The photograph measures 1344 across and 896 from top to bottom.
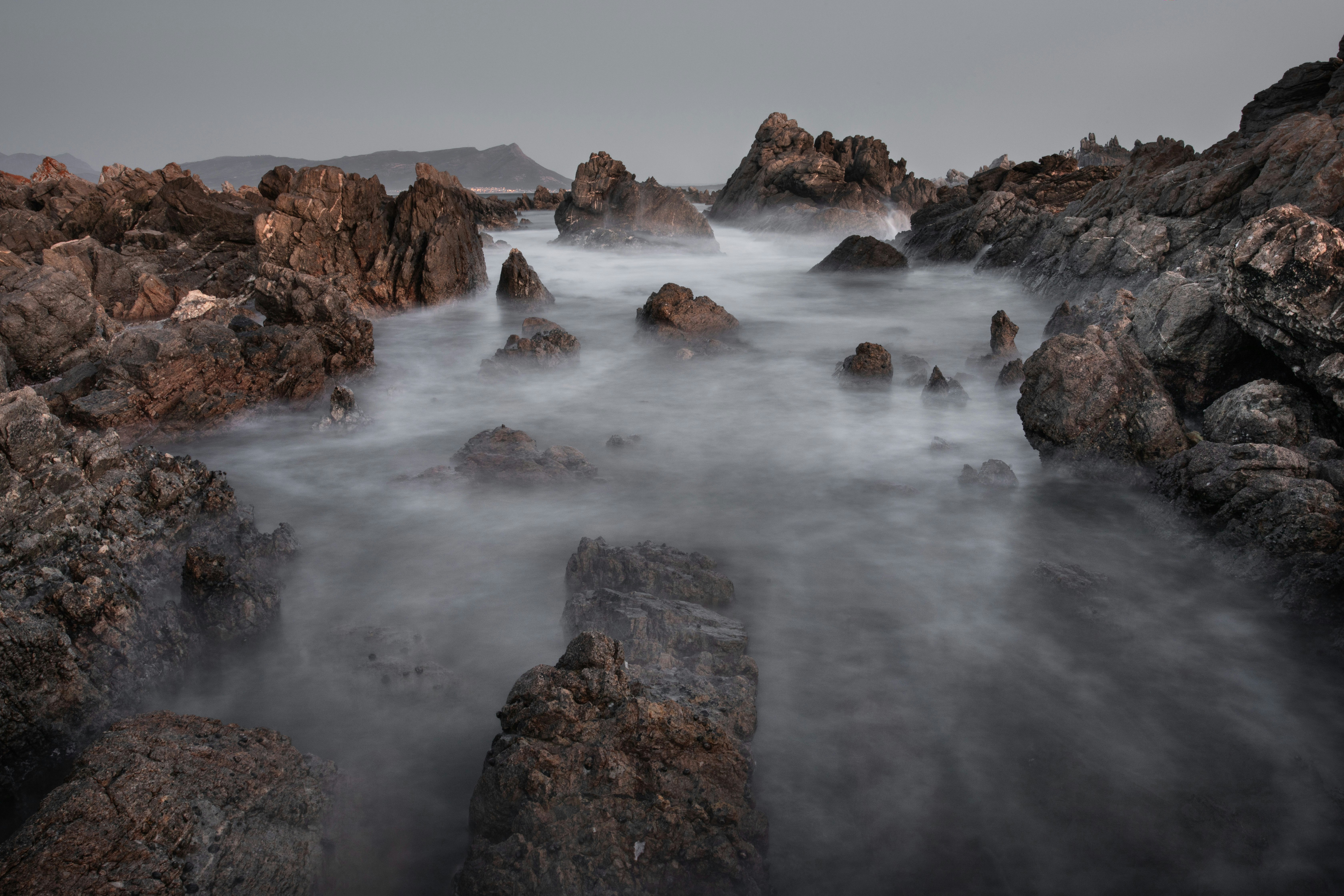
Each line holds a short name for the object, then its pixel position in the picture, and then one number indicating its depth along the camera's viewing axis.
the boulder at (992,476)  7.57
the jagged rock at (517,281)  17.38
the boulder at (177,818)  2.57
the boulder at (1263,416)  6.68
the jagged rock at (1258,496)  5.23
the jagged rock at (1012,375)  10.78
